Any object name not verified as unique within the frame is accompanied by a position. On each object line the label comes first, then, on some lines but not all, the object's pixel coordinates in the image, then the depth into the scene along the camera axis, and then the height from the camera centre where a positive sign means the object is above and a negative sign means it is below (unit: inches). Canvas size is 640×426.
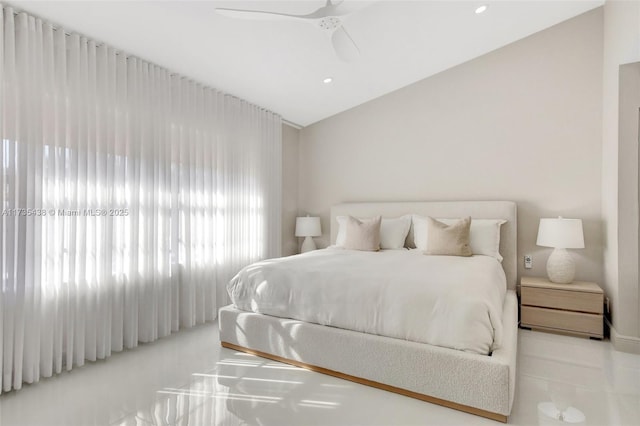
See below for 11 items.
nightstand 113.7 -34.5
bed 69.9 -36.6
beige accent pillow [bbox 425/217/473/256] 124.6 -10.6
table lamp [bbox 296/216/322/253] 183.3 -9.9
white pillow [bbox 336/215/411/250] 150.3 -9.5
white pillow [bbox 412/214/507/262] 130.9 -10.3
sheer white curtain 81.8 +3.7
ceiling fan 78.7 +48.9
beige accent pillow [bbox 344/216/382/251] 143.7 -10.4
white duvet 74.1 -22.2
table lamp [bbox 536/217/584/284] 119.2 -11.4
